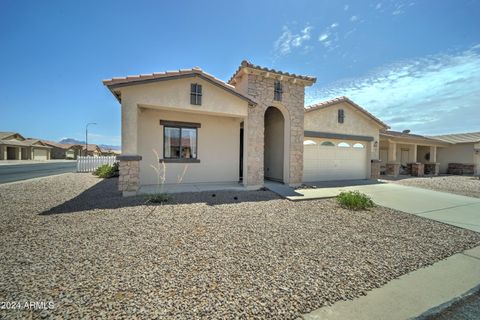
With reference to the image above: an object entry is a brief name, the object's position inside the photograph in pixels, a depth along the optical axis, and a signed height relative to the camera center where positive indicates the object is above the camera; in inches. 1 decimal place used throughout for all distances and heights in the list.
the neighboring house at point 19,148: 1419.8 +40.3
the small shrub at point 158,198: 258.1 -57.9
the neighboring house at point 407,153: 659.4 +20.8
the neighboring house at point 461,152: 783.1 +27.4
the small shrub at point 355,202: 256.7 -58.1
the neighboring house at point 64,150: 2022.4 +37.0
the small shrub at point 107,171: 495.1 -43.6
